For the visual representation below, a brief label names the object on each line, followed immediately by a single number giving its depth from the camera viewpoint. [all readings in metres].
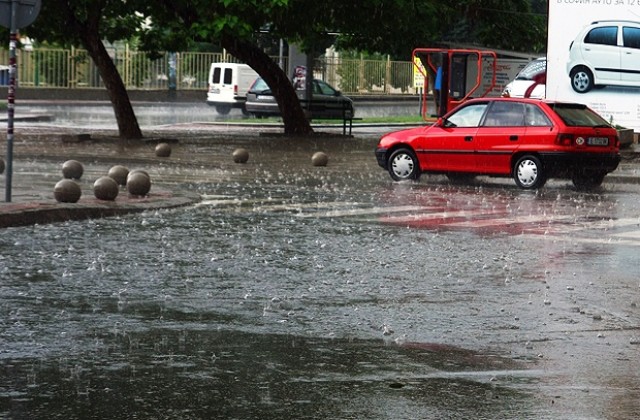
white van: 56.81
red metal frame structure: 38.47
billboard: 33.38
